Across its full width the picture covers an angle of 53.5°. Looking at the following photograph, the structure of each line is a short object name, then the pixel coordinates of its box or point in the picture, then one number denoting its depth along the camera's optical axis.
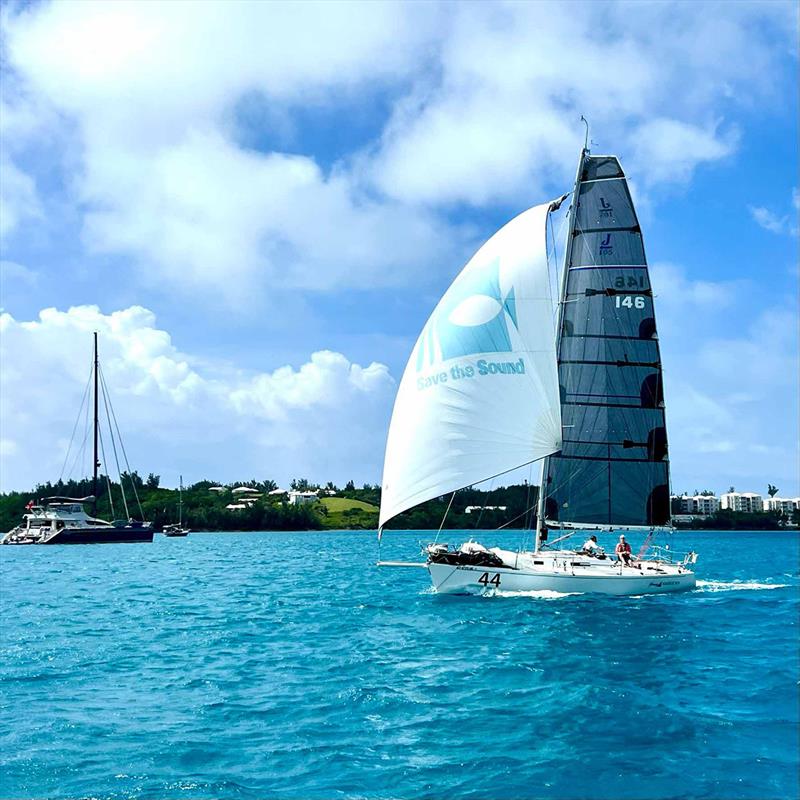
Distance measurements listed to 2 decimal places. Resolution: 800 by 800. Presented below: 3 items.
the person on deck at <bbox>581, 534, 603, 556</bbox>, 30.15
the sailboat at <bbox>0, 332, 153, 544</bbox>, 91.81
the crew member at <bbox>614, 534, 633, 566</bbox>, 30.08
